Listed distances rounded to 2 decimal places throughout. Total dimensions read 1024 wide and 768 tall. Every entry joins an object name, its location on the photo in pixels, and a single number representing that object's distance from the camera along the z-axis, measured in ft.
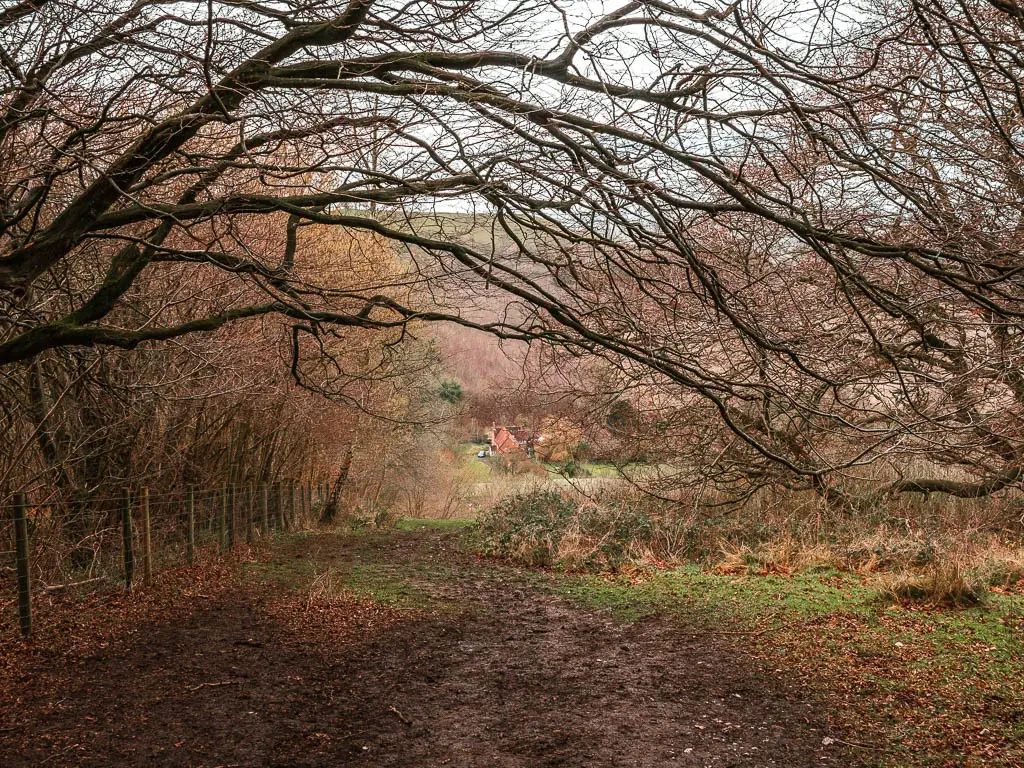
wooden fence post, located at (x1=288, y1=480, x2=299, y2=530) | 53.57
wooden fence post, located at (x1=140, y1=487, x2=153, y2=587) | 28.45
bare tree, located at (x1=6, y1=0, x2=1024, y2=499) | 14.17
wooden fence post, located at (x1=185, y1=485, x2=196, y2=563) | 32.99
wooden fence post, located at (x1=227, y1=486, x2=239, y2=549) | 39.70
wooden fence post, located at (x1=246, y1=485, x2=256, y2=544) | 42.80
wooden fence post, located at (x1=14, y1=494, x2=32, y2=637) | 20.63
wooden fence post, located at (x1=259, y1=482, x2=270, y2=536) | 45.29
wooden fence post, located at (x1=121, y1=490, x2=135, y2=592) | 27.17
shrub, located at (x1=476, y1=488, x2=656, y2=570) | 36.73
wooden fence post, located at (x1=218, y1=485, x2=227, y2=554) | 37.63
